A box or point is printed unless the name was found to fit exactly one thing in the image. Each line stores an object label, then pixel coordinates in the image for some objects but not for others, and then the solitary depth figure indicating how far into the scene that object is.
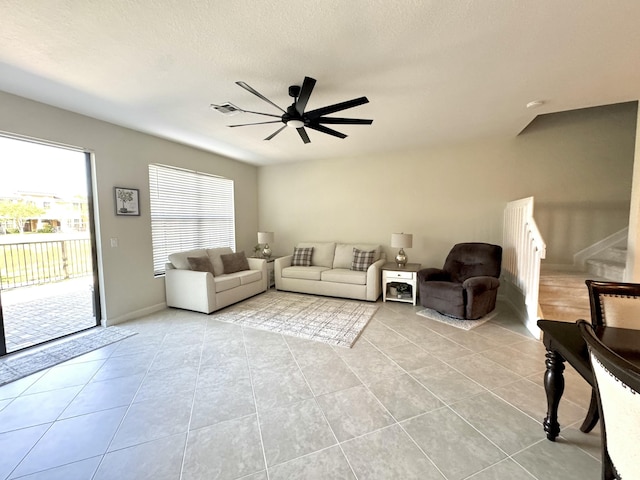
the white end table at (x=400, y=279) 4.20
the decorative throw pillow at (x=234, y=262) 4.54
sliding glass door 2.85
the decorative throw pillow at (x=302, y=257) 5.20
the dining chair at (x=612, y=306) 1.51
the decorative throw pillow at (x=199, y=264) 4.00
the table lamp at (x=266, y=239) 5.39
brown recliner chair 3.40
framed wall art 3.54
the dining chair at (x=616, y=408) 0.73
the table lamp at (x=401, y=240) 4.32
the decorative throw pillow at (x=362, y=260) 4.60
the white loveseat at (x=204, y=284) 3.78
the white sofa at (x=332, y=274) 4.37
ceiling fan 2.11
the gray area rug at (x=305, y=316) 3.13
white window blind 4.11
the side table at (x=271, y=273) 5.25
